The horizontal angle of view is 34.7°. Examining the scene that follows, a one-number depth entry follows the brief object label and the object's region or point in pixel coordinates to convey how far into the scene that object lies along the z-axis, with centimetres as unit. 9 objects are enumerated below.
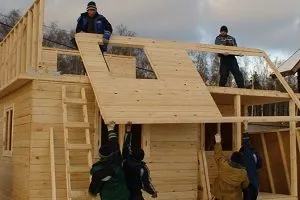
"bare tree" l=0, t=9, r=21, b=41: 4172
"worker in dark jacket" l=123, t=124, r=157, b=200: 730
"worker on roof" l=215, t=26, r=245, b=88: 1167
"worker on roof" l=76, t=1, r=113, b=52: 1014
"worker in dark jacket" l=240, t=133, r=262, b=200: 931
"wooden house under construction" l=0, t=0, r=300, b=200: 879
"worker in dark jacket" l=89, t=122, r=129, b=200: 689
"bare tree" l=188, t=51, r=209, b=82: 4462
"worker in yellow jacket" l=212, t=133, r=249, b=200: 869
